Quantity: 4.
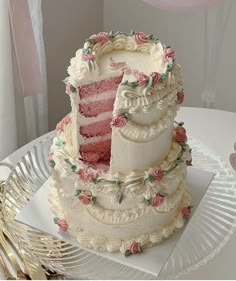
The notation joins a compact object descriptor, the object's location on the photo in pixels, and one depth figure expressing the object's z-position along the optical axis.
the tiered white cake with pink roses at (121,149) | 1.06
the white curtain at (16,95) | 1.54
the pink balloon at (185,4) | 1.53
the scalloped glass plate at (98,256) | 1.12
